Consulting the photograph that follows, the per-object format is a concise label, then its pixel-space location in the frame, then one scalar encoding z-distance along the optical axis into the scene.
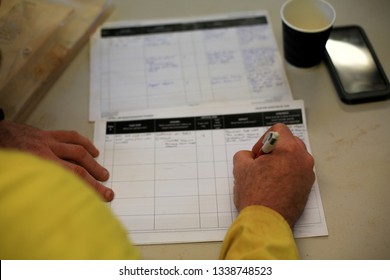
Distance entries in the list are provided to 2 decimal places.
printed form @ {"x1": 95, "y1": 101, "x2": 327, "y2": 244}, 0.64
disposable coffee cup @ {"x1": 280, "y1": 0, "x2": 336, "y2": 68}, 0.73
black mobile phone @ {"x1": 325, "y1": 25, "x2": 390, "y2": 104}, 0.75
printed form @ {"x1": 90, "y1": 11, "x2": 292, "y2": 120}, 0.79
